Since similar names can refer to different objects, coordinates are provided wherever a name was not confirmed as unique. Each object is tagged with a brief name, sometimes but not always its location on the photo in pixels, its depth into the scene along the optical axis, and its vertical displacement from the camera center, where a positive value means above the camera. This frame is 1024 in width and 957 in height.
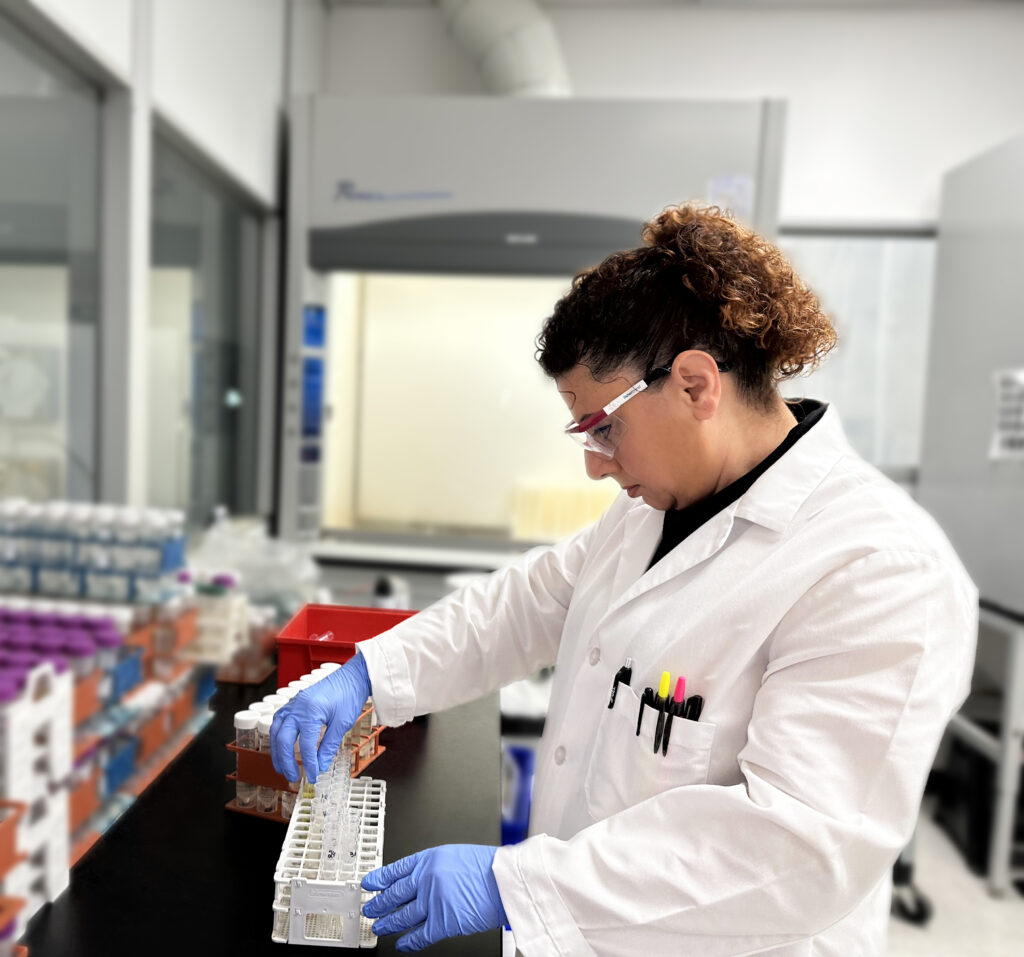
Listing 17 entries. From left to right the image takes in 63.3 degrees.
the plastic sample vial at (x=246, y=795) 0.92 -0.44
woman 0.69 -0.23
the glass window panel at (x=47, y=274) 1.53 +0.23
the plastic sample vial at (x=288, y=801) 0.91 -0.43
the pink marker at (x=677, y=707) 0.80 -0.28
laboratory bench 0.72 -0.45
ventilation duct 2.88 +1.29
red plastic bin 1.12 -0.33
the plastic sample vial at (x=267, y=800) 0.92 -0.44
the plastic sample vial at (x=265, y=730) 0.92 -0.36
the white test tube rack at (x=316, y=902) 0.72 -0.43
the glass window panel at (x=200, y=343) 2.17 +0.17
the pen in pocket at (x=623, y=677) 0.86 -0.27
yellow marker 0.81 -0.28
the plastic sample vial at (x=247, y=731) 0.91 -0.36
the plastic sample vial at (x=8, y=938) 0.70 -0.54
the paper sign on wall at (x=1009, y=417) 2.46 +0.06
